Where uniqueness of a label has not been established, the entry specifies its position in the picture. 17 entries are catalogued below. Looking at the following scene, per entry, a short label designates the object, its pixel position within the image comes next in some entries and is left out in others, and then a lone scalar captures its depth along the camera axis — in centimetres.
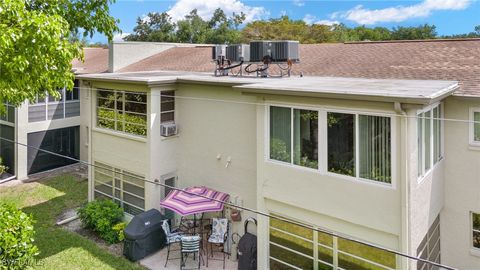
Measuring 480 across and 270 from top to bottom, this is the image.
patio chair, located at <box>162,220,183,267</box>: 1358
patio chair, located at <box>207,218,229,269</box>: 1360
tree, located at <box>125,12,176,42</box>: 6462
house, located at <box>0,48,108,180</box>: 2327
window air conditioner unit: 1511
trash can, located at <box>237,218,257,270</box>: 1255
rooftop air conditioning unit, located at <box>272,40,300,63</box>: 1559
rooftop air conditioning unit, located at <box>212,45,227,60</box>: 1695
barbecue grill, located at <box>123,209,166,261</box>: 1355
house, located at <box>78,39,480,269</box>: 963
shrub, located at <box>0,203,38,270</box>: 505
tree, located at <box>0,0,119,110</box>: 602
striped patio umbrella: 1332
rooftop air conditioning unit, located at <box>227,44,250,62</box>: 1672
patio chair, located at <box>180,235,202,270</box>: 1304
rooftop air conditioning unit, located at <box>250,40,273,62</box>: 1584
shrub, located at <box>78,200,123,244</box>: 1514
